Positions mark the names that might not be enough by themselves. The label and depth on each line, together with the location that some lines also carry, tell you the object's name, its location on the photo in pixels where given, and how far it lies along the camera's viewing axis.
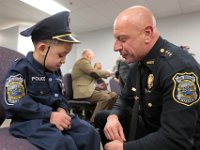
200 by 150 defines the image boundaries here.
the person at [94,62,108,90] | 3.63
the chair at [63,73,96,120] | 2.82
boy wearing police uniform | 0.76
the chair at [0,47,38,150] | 0.67
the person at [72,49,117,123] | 2.94
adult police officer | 0.76
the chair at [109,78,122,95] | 3.20
